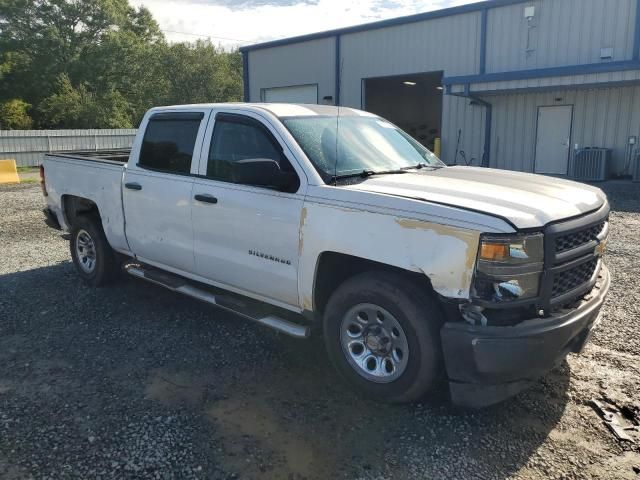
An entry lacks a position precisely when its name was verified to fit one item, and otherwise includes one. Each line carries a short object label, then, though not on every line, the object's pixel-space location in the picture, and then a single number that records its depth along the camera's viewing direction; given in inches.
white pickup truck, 122.7
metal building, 634.8
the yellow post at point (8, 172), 690.8
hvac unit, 634.8
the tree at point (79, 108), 1553.9
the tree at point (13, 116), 1438.6
